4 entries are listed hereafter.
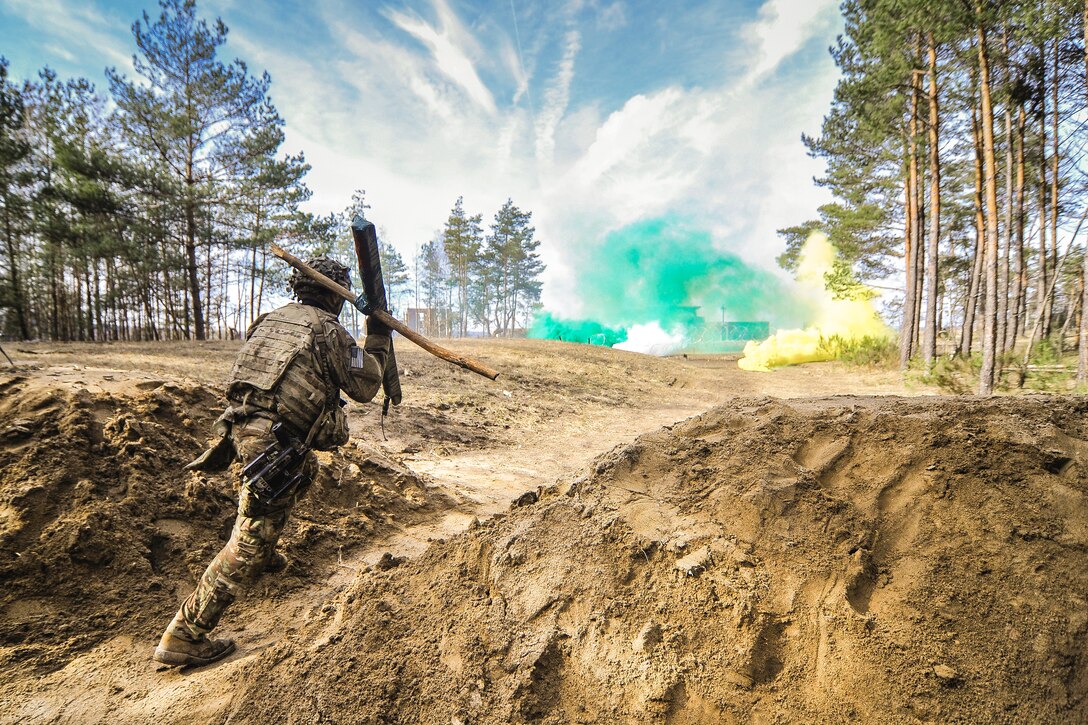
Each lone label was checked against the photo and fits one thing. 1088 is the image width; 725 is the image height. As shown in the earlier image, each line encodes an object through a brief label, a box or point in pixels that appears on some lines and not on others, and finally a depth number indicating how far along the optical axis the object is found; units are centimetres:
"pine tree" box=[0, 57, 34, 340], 1354
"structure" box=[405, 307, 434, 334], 4866
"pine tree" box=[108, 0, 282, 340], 1636
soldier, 254
